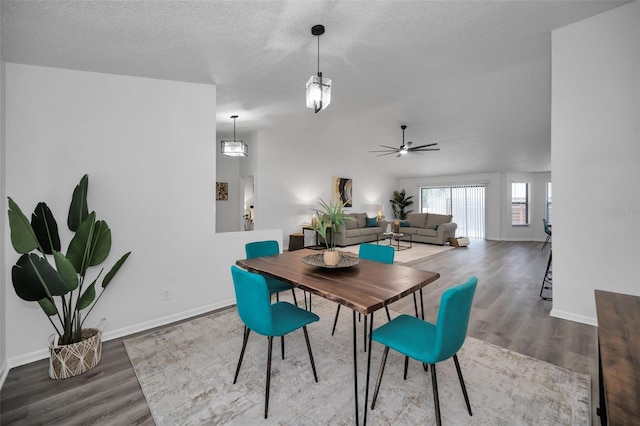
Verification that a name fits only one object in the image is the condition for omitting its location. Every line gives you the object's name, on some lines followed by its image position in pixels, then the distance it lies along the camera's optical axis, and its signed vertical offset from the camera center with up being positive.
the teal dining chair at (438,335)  1.30 -0.71
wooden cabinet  0.64 -0.46
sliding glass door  9.28 +0.29
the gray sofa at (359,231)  7.54 -0.56
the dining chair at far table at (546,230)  6.59 -0.42
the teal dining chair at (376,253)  2.48 -0.39
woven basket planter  1.91 -1.06
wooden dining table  1.44 -0.44
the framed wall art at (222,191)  6.90 +0.53
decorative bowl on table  1.98 -0.38
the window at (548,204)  8.41 +0.27
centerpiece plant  1.98 -0.08
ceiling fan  5.76 +1.39
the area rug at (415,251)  5.98 -0.98
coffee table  7.35 -0.88
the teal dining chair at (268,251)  2.52 -0.40
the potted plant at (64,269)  1.77 -0.40
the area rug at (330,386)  1.56 -1.16
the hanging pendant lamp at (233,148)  4.66 +1.10
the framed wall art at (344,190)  8.01 +0.67
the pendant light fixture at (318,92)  2.08 +0.93
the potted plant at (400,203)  10.30 +0.35
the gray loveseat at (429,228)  7.81 -0.47
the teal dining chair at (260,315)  1.54 -0.62
